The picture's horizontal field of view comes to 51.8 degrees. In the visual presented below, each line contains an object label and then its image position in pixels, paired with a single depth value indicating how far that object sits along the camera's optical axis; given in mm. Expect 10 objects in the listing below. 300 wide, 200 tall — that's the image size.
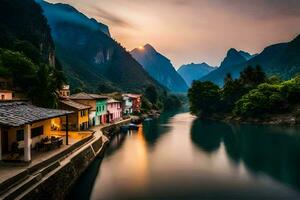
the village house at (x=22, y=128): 24953
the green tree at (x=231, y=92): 123625
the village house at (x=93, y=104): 73750
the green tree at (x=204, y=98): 129625
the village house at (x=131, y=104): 125312
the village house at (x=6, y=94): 43744
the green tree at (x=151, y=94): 178625
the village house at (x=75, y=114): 59312
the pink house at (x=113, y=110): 88212
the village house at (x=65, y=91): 84006
